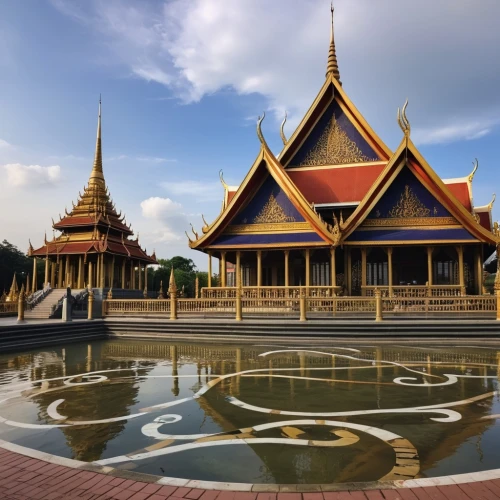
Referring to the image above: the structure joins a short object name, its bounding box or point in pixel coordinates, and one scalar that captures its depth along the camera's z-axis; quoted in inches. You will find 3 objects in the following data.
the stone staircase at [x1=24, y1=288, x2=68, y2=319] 814.5
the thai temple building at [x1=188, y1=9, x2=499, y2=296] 724.0
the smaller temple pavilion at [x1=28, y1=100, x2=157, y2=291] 1139.3
